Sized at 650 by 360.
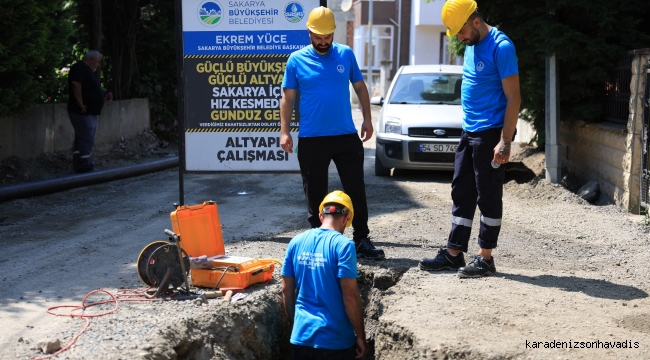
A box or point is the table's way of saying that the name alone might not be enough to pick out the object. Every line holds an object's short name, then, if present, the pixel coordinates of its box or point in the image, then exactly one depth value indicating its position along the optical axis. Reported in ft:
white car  36.55
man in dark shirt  37.88
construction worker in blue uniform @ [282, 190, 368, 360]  14.57
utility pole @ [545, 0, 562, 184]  33.42
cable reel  16.81
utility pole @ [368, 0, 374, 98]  110.22
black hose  30.32
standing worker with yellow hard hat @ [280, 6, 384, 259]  19.49
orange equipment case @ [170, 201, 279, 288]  17.72
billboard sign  23.98
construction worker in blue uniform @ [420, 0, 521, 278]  17.08
